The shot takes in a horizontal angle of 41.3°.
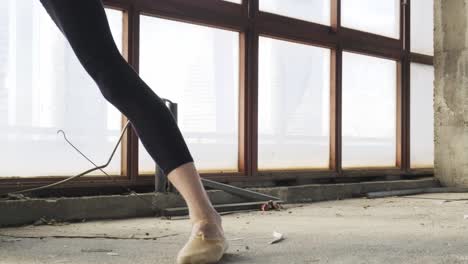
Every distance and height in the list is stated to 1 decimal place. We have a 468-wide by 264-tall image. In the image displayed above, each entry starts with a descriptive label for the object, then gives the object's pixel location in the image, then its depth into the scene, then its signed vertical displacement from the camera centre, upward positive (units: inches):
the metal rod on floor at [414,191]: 180.0 -15.0
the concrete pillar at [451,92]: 205.0 +17.4
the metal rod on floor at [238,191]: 133.4 -11.1
